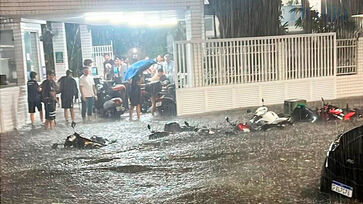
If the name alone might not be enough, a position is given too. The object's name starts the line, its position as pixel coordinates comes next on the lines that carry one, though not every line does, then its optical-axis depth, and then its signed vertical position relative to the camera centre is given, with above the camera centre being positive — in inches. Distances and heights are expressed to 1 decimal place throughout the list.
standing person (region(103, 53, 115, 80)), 684.7 -8.4
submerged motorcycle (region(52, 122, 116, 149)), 391.2 -69.0
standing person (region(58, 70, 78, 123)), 524.1 -29.1
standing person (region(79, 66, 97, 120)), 533.0 -33.7
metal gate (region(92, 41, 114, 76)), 837.5 +17.0
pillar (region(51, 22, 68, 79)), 698.8 +24.1
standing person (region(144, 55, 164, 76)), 635.5 -9.2
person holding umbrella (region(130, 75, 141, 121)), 523.8 -34.5
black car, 209.8 -53.8
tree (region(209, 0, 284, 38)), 642.2 +56.5
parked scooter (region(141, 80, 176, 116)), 536.4 -44.3
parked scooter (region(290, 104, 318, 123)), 448.1 -60.5
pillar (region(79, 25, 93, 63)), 792.9 +37.8
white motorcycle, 422.9 -61.4
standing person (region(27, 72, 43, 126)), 502.3 -32.2
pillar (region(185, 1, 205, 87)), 540.7 +31.4
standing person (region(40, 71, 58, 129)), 497.4 -37.5
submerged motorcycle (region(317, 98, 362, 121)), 446.6 -60.2
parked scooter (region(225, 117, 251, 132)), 421.1 -65.6
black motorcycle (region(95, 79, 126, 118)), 540.1 -45.8
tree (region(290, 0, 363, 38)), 655.1 +54.9
